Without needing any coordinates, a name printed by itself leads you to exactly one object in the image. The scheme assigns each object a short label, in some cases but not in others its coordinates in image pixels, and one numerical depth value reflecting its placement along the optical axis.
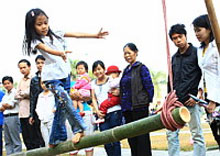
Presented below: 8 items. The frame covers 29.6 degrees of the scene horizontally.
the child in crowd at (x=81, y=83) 5.62
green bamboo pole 2.56
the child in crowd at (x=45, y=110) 5.56
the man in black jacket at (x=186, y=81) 4.11
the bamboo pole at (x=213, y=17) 2.71
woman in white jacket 3.85
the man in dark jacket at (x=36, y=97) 5.94
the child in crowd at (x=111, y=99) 4.91
